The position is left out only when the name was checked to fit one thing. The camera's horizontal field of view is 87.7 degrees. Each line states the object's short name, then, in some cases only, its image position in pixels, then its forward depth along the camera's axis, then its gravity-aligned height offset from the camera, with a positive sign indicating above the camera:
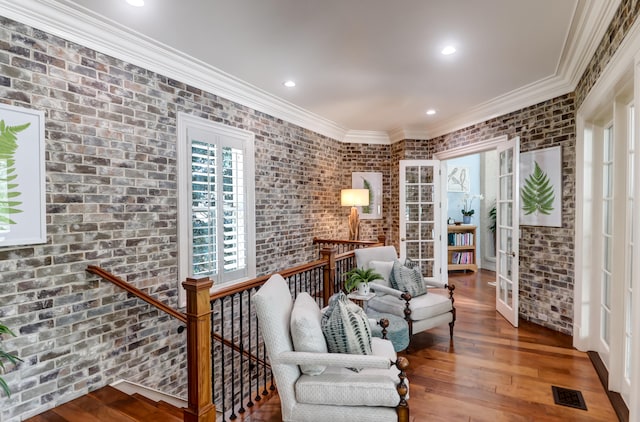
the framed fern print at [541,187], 3.80 +0.24
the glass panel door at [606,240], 2.98 -0.30
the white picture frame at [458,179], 7.87 +0.67
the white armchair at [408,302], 3.40 -1.02
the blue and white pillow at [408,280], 3.66 -0.81
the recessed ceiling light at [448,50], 3.02 +1.45
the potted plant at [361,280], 3.30 -0.73
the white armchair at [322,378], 1.83 -0.99
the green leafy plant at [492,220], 7.62 -0.30
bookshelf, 7.40 -0.91
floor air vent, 2.49 -1.47
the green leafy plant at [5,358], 1.84 -0.92
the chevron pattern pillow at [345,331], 2.00 -0.76
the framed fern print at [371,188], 6.30 +0.36
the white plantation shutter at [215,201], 3.34 +0.06
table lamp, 5.65 +0.09
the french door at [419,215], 5.92 -0.14
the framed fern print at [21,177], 2.18 +0.20
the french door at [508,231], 4.01 -0.30
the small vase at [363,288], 3.30 -0.80
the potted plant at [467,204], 7.78 +0.07
